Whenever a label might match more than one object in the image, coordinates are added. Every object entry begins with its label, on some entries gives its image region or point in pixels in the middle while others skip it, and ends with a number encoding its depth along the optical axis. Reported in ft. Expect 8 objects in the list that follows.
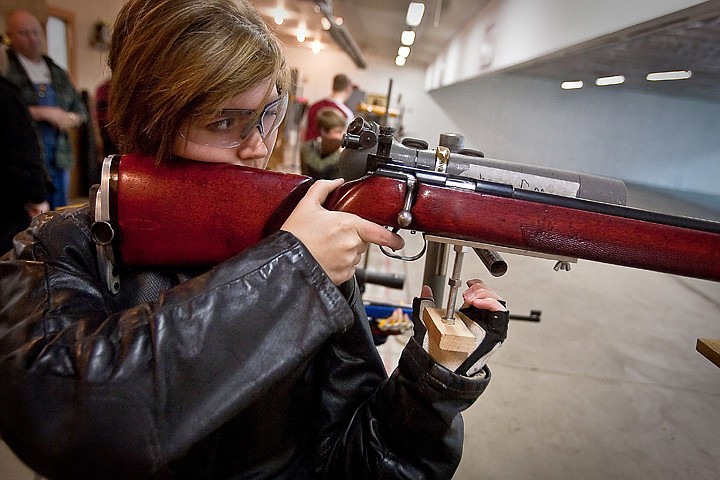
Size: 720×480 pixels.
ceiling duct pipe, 13.52
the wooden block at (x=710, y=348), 2.56
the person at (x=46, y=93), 7.95
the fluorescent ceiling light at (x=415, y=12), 10.92
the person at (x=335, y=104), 11.81
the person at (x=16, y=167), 6.02
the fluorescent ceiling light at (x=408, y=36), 12.85
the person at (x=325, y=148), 9.26
